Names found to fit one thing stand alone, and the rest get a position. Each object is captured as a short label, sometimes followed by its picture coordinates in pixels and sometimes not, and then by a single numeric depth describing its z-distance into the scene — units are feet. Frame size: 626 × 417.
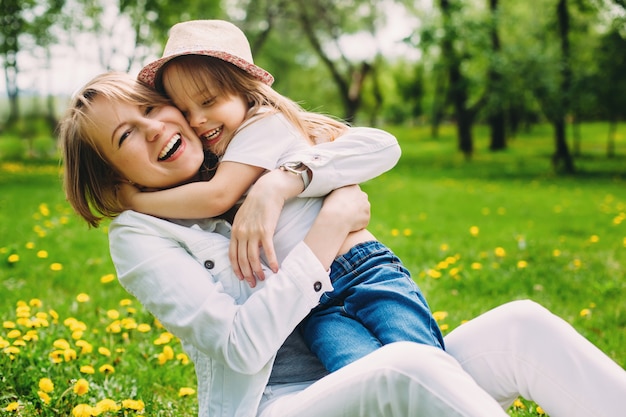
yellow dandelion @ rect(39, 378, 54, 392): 7.20
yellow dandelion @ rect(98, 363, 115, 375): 8.07
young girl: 5.66
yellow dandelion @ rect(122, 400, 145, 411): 7.11
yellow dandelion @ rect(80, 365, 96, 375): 7.91
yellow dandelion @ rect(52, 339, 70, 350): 8.16
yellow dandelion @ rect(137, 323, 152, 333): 9.61
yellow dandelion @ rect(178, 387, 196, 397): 7.79
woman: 4.57
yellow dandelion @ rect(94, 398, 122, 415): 6.74
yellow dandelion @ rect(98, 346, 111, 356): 8.75
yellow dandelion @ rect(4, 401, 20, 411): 6.92
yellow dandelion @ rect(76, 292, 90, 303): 10.61
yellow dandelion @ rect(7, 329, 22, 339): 8.55
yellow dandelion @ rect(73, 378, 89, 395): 7.21
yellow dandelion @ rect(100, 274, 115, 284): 12.02
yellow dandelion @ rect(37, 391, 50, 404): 7.25
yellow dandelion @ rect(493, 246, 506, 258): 15.74
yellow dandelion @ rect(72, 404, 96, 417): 6.53
